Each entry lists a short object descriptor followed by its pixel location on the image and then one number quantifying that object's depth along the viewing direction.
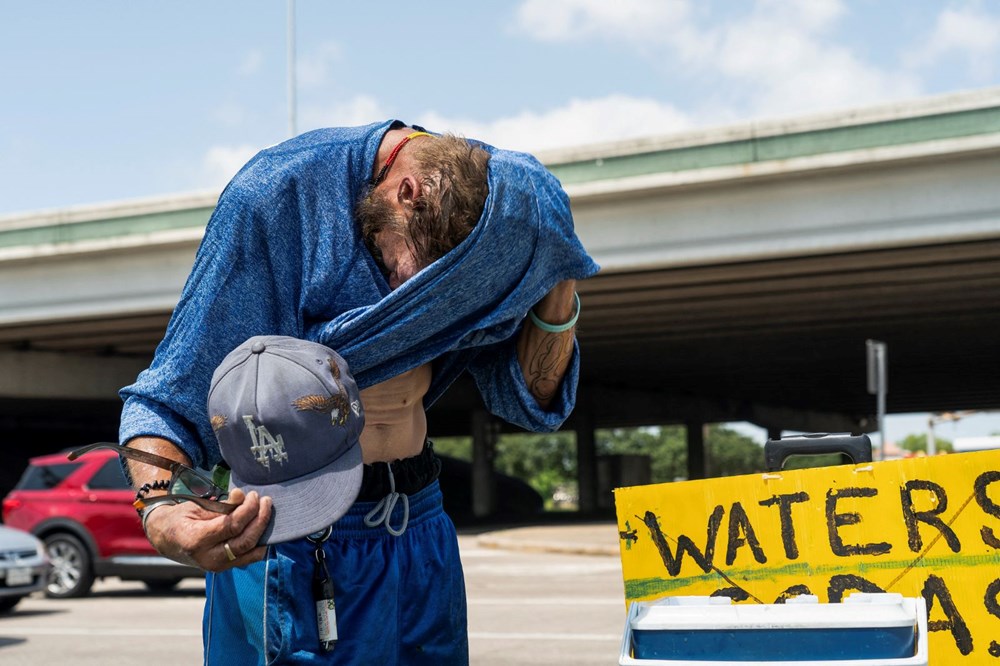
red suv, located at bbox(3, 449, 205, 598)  13.69
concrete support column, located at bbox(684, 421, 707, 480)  45.96
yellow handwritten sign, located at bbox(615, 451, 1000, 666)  2.92
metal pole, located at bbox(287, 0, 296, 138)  30.00
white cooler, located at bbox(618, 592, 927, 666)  2.03
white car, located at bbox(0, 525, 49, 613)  11.87
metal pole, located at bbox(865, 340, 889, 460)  14.94
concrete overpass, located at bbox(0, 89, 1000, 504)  16.86
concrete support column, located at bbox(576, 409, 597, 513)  40.19
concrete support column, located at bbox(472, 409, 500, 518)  36.03
